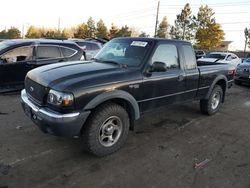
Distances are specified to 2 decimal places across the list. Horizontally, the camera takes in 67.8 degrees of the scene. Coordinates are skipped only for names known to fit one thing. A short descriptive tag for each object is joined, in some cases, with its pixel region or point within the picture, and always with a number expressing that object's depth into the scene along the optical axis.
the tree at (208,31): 32.59
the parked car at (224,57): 12.65
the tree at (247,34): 40.51
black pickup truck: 2.56
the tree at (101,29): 40.32
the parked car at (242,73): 8.34
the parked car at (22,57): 5.21
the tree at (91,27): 41.77
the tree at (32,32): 48.41
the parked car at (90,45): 8.40
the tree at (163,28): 40.82
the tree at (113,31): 39.72
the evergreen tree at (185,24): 35.96
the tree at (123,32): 38.71
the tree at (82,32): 40.85
